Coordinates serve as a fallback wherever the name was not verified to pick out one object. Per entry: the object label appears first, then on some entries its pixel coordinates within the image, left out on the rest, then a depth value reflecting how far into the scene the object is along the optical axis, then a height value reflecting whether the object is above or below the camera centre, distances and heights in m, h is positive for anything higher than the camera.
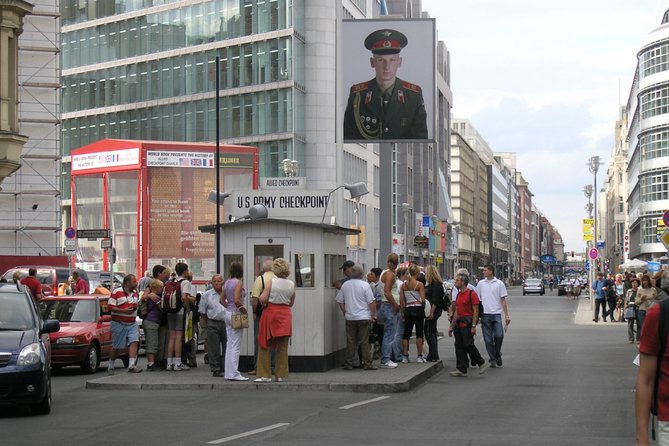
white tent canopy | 61.74 +1.01
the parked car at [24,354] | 13.49 -0.72
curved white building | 94.06 +11.53
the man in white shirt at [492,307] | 21.69 -0.37
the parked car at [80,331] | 20.98 -0.72
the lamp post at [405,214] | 85.20 +5.30
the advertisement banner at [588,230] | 67.44 +3.03
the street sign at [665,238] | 27.06 +1.02
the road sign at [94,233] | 36.56 +1.67
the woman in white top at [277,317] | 17.67 -0.42
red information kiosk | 37.19 +2.83
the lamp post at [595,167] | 76.03 +7.44
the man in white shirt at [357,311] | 19.64 -0.38
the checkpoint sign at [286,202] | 20.73 +1.44
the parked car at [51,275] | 38.17 +0.46
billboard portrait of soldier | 25.67 +4.15
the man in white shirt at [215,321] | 19.02 -0.51
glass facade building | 68.69 +12.73
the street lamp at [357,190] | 22.59 +1.81
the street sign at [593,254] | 58.59 +1.50
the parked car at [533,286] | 102.44 -0.04
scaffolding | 55.50 +6.66
